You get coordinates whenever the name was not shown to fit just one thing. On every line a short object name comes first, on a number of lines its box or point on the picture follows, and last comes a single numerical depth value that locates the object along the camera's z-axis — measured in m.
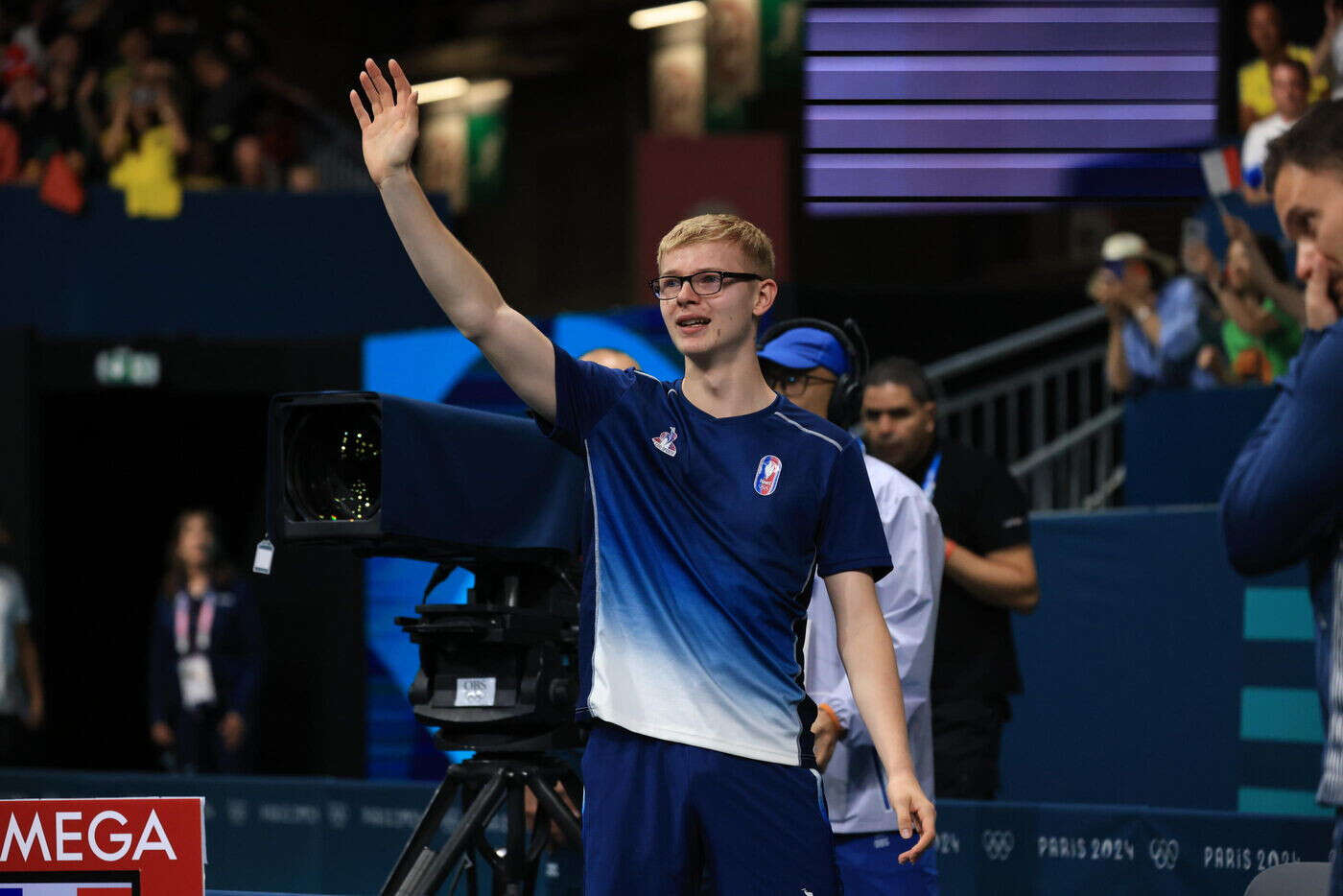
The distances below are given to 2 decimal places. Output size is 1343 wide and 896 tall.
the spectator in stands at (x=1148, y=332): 17.39
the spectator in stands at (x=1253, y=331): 15.95
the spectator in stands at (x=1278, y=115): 17.70
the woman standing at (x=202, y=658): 20.31
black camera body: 7.16
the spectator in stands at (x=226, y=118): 24.83
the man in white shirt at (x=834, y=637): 7.98
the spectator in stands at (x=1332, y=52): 17.91
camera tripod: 7.86
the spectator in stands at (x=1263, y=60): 19.67
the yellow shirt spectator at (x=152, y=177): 23.75
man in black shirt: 10.46
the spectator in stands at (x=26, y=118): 24.87
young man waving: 5.95
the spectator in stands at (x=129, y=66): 25.03
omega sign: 7.48
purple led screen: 24.84
